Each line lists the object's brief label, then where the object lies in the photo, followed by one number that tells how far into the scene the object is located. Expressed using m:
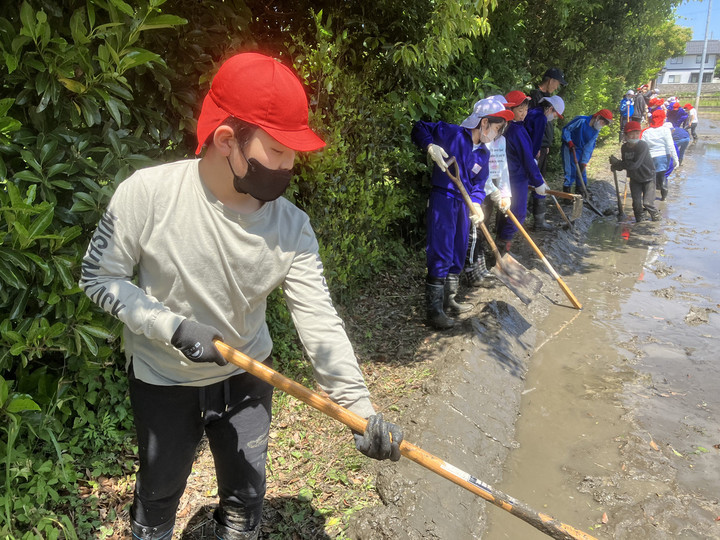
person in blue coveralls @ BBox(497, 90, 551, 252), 6.87
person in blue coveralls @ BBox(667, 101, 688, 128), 16.62
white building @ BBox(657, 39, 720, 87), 86.69
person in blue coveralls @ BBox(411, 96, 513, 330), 5.02
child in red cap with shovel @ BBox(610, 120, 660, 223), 9.94
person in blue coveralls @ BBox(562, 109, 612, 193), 9.81
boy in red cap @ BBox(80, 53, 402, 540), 1.78
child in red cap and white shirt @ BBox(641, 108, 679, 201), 10.44
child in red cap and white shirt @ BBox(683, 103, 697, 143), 18.13
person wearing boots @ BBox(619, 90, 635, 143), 17.55
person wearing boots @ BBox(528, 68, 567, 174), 8.16
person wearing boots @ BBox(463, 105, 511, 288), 6.00
